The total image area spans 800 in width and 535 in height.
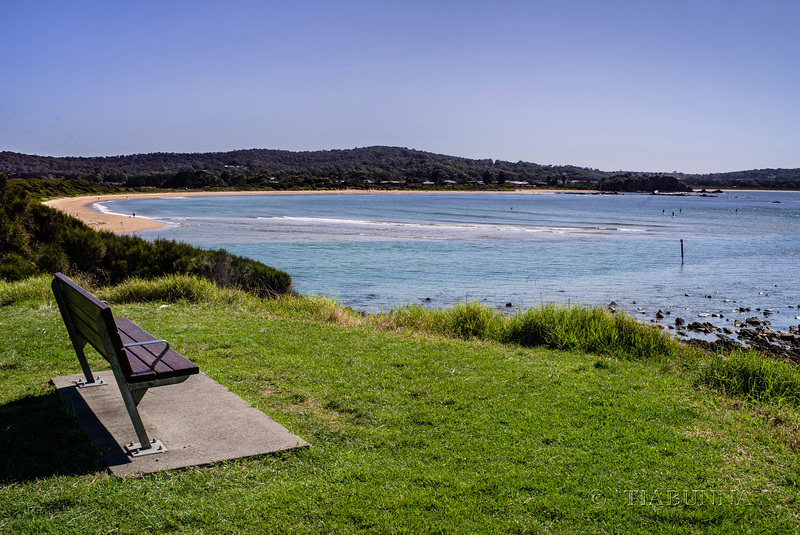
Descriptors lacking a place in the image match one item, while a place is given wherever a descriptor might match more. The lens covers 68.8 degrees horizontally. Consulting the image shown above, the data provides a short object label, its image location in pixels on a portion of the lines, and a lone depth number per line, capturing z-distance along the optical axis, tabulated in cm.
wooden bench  383
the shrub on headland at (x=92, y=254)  1337
